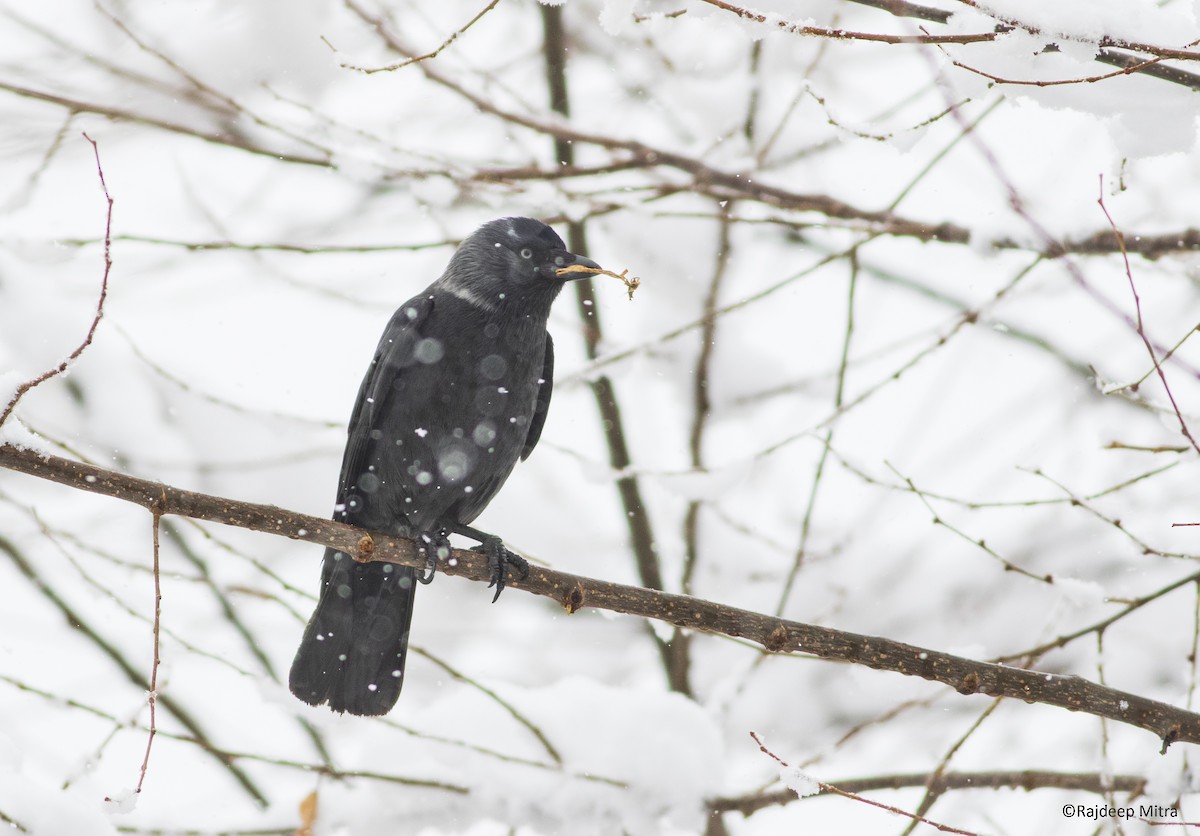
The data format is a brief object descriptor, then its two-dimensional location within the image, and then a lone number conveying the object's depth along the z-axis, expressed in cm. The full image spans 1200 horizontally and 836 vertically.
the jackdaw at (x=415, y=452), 843
